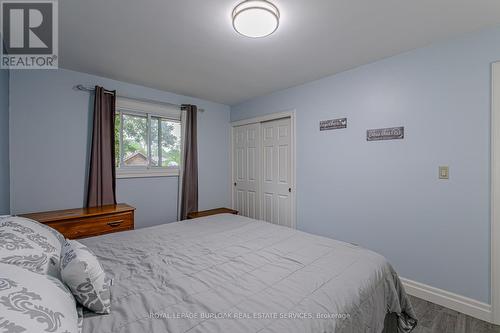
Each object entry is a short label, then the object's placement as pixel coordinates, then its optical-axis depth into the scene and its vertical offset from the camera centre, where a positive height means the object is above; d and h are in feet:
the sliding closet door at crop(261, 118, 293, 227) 11.50 -0.34
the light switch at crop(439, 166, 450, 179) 6.89 -0.21
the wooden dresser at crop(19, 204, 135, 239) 7.51 -1.89
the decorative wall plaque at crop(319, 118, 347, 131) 9.27 +1.76
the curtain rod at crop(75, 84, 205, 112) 9.13 +3.15
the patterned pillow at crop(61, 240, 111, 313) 2.96 -1.53
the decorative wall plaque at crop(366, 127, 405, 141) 7.80 +1.14
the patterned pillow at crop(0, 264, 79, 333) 1.88 -1.29
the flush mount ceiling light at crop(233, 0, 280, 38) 5.16 +3.48
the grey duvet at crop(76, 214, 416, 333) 3.04 -2.03
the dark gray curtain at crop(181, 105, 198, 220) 12.00 -0.01
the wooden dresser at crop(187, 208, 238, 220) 11.74 -2.53
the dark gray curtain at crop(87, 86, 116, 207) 9.27 +0.53
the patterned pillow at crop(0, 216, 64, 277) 2.96 -1.17
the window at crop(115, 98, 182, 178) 10.49 +1.34
